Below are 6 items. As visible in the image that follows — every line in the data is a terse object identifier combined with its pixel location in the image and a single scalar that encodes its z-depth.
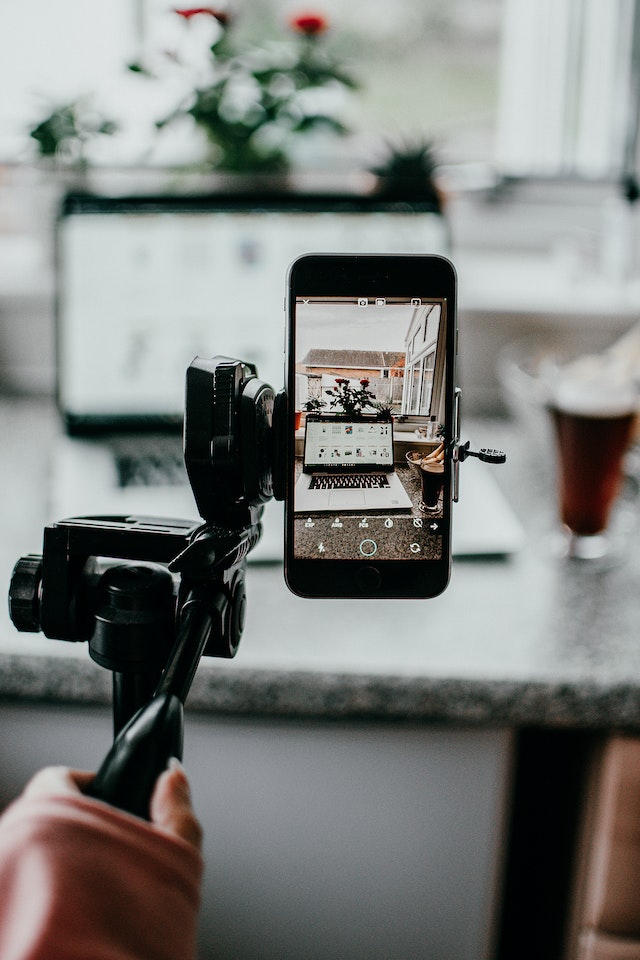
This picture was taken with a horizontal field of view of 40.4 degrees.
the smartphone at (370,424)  0.38
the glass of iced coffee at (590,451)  0.77
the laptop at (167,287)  0.97
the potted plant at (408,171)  1.07
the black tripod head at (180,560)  0.37
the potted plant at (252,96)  1.06
